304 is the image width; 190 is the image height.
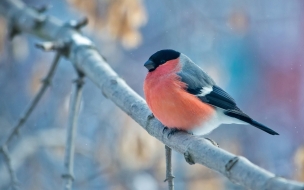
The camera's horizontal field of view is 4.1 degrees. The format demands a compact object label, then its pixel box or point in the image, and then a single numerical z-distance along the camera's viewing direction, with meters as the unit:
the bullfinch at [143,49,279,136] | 4.33
